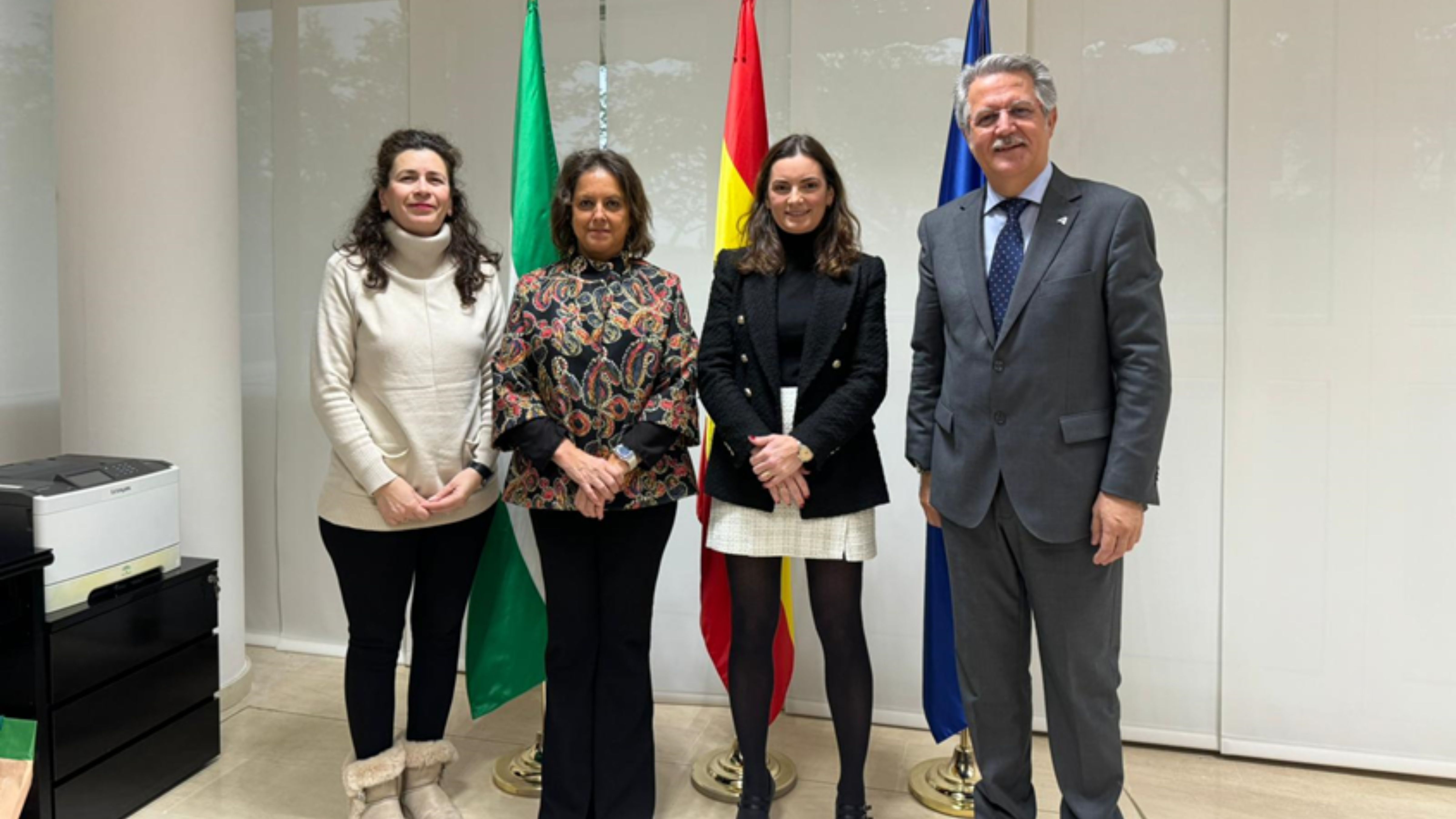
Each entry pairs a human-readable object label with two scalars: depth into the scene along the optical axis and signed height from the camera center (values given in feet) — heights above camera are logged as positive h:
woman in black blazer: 7.11 -0.30
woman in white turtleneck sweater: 7.34 -0.38
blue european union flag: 8.34 -1.99
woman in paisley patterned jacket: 7.14 -0.50
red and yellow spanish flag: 8.56 +2.02
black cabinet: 7.26 -2.59
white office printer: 7.26 -1.12
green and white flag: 8.84 -2.03
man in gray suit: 6.04 -0.24
